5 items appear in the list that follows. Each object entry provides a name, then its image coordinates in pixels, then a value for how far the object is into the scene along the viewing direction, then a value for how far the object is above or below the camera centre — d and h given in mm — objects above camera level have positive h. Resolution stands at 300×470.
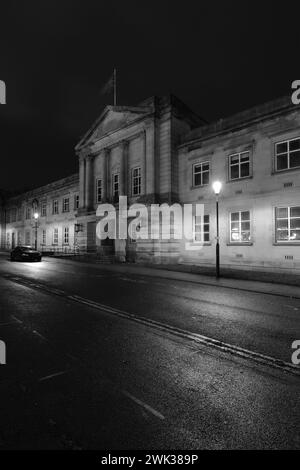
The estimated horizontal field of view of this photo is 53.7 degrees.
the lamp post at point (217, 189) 16391 +2954
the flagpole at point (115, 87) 29281 +15613
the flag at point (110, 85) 28562 +15371
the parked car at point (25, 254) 26500 -964
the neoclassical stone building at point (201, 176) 19172 +5417
